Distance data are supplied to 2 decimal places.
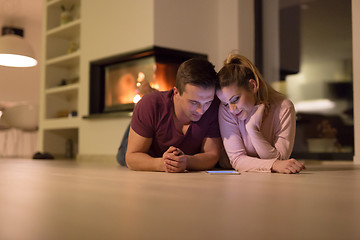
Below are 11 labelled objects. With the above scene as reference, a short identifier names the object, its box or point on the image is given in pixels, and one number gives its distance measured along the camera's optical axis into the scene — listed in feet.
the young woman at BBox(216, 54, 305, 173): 5.57
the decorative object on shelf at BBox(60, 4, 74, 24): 15.78
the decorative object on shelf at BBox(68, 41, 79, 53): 15.75
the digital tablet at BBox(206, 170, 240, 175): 5.49
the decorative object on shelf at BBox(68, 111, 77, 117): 15.31
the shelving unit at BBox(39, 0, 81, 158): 15.98
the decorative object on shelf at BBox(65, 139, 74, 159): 16.60
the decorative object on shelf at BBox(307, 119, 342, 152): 10.68
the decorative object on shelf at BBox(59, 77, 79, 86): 16.06
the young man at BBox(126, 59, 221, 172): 5.42
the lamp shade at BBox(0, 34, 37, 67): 11.60
